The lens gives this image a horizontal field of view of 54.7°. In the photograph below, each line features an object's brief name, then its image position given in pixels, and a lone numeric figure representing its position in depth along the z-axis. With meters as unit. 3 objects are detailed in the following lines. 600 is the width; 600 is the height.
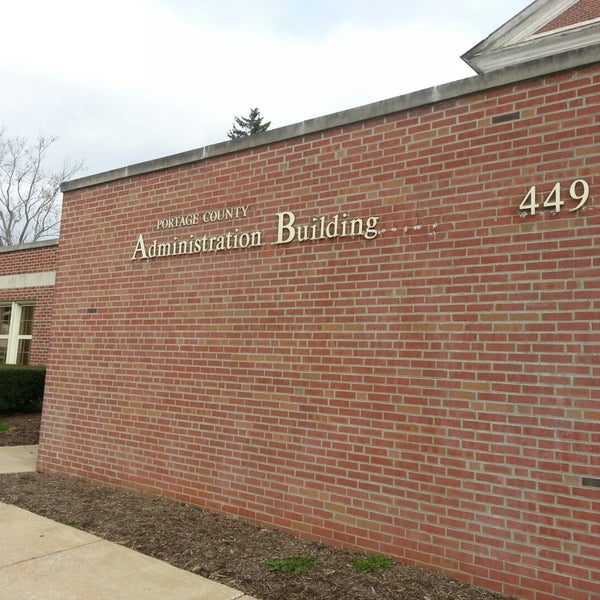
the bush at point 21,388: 11.22
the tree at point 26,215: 39.62
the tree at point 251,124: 39.22
